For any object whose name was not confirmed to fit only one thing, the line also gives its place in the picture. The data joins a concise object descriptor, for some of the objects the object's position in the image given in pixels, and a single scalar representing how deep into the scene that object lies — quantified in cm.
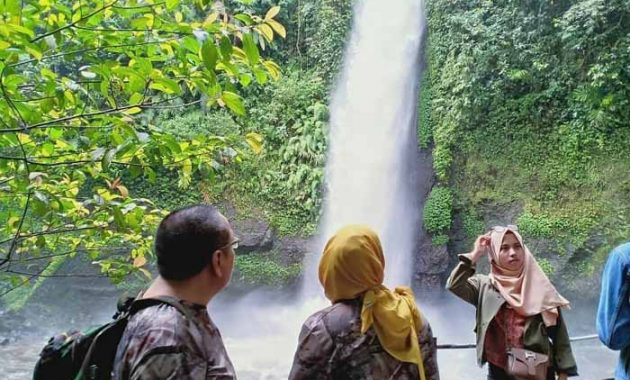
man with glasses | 120
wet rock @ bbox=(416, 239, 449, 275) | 1036
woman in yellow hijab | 162
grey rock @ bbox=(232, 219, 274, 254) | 1112
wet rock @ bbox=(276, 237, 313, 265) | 1136
